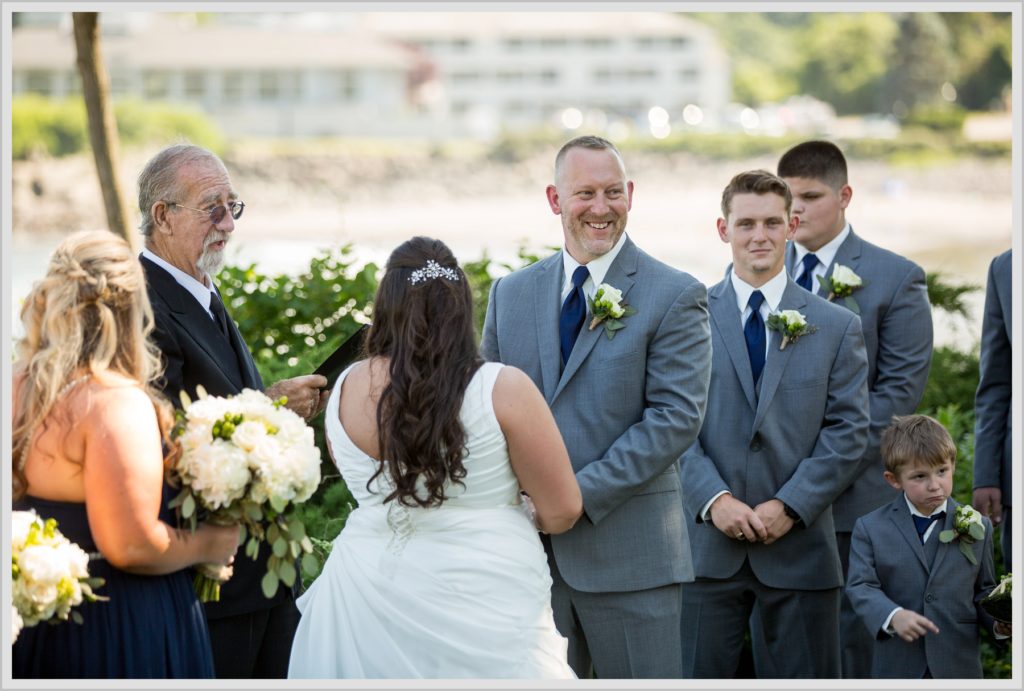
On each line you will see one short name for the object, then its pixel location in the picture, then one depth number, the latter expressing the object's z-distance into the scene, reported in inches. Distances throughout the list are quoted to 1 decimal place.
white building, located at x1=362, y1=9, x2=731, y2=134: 4207.7
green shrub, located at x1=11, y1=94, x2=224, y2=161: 2509.6
